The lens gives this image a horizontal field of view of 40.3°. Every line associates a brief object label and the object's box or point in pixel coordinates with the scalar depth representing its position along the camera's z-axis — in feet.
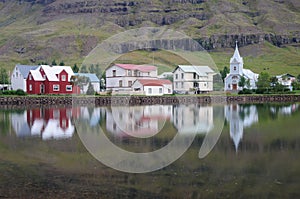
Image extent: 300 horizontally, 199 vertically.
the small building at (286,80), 347.24
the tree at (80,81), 251.60
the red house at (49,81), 249.14
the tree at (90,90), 259.43
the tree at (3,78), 316.19
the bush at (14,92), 225.97
